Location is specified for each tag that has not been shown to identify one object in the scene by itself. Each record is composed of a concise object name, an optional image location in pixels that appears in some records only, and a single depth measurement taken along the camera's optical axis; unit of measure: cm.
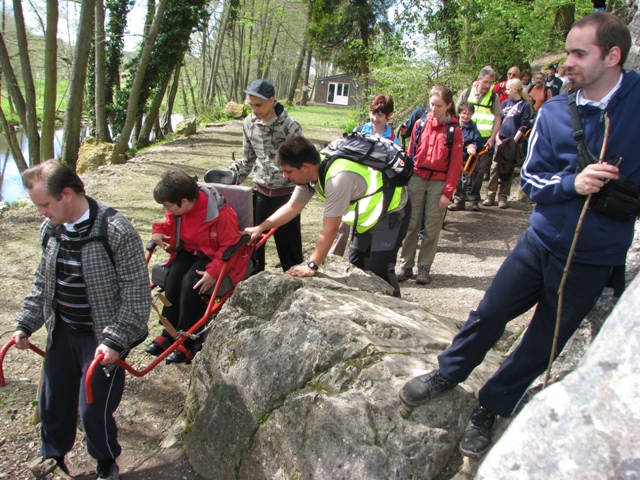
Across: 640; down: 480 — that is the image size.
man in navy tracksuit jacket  216
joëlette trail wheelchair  389
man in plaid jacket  288
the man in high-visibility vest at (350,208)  388
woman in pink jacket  558
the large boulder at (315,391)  263
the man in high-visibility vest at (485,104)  716
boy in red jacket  422
